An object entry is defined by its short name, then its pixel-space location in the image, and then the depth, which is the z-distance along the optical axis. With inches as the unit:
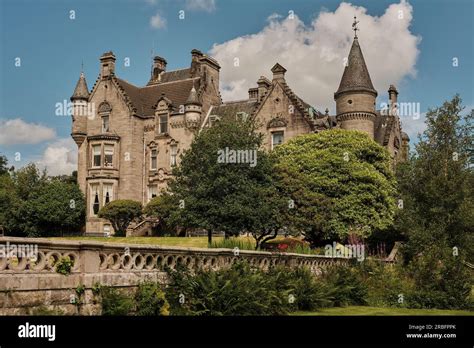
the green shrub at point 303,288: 624.4
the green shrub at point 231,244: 686.5
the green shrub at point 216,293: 480.2
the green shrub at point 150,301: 443.5
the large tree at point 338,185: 1170.0
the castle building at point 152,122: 1724.9
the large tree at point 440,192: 753.6
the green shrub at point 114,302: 410.9
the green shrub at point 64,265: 386.2
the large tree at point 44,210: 1798.7
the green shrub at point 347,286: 709.6
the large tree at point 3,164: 3080.7
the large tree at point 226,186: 1144.8
